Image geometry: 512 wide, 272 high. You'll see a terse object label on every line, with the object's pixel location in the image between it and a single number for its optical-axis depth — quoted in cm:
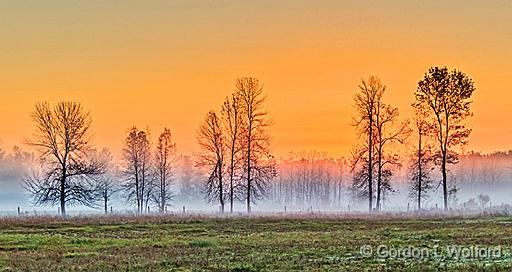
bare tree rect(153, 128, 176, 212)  9489
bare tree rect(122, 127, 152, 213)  8719
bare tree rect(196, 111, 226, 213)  7412
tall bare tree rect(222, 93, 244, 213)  7388
